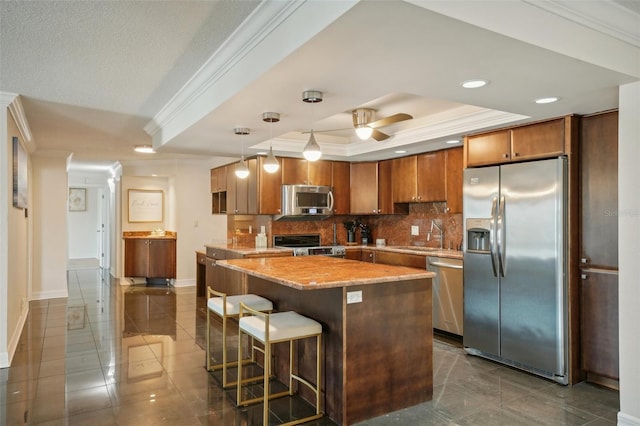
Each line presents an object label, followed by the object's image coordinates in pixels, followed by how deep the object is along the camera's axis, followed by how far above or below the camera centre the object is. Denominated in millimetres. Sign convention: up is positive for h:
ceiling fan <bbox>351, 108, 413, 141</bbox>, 3523 +784
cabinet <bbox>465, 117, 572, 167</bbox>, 3416 +602
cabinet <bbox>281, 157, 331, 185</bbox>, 5852 +589
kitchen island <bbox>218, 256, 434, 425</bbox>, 2707 -814
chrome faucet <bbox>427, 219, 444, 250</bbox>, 5476 -233
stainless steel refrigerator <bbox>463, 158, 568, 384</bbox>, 3377 -449
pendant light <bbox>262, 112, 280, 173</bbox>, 3260 +742
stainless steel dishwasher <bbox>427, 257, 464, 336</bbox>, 4414 -865
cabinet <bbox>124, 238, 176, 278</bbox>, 7988 -844
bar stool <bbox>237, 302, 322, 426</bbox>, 2650 -755
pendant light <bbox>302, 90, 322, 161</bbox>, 3350 +493
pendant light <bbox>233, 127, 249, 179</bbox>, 4309 +445
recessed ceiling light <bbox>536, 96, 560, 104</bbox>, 2889 +775
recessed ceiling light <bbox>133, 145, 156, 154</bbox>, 6137 +974
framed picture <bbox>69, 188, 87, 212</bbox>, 11672 +424
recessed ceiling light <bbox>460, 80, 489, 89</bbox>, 2479 +765
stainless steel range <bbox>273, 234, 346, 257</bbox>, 5773 -465
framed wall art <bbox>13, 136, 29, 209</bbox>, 3943 +392
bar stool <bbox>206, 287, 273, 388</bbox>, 3332 -747
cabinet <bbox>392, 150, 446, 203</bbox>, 5156 +450
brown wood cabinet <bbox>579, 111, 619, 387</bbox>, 3242 -256
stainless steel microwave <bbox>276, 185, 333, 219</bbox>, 5812 +172
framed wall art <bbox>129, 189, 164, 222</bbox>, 8484 +185
